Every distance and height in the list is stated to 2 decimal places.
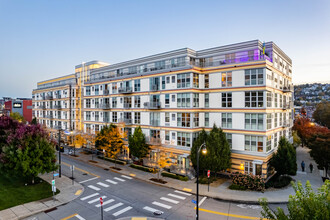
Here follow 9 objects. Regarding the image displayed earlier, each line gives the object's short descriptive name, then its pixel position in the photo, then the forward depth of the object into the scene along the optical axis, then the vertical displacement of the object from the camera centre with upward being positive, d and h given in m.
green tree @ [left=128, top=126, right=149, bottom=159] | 33.72 -5.52
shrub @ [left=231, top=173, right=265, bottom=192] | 24.44 -8.40
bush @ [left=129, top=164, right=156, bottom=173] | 31.95 -8.93
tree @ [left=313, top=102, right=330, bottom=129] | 67.22 -1.85
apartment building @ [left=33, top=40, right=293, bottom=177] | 27.23 +1.54
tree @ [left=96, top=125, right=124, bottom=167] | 35.72 -5.23
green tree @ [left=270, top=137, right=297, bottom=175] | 26.38 -6.36
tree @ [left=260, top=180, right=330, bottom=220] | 7.79 -3.77
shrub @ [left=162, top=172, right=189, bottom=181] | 28.32 -8.99
